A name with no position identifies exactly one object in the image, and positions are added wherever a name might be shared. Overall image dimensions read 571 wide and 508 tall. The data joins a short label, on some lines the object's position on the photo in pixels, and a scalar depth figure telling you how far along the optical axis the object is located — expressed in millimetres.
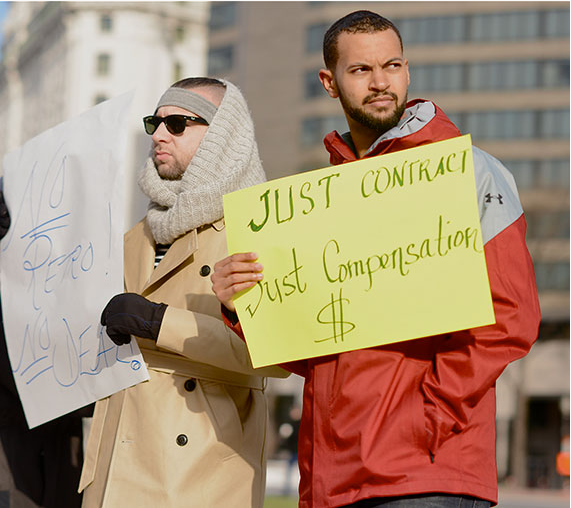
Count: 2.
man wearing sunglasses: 6578
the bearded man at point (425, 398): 4918
